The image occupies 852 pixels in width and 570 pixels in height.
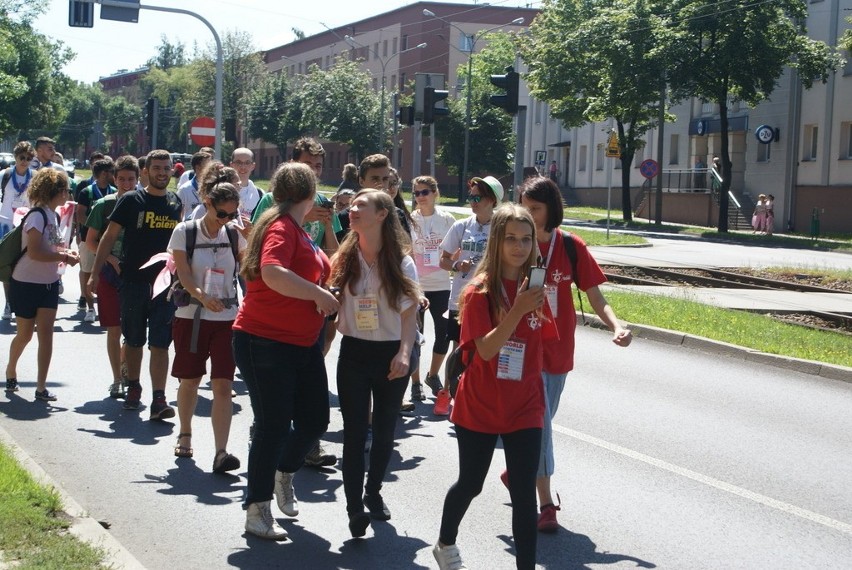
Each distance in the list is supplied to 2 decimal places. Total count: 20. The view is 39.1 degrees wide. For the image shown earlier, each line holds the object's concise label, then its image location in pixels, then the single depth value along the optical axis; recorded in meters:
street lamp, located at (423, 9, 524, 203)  58.59
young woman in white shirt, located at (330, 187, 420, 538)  5.80
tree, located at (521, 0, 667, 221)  45.75
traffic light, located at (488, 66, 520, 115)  16.86
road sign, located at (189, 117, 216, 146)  28.70
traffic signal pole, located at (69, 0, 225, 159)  27.45
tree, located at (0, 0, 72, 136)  66.38
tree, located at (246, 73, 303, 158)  89.06
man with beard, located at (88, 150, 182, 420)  8.55
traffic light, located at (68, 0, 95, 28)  27.34
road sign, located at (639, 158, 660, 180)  41.34
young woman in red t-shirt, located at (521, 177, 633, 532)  5.93
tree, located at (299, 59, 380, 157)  78.06
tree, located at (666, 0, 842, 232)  42.41
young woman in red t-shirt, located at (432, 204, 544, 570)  4.87
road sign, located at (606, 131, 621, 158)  33.69
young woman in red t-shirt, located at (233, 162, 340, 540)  5.70
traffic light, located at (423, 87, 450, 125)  19.92
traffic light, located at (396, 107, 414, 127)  22.83
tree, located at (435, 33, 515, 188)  74.31
